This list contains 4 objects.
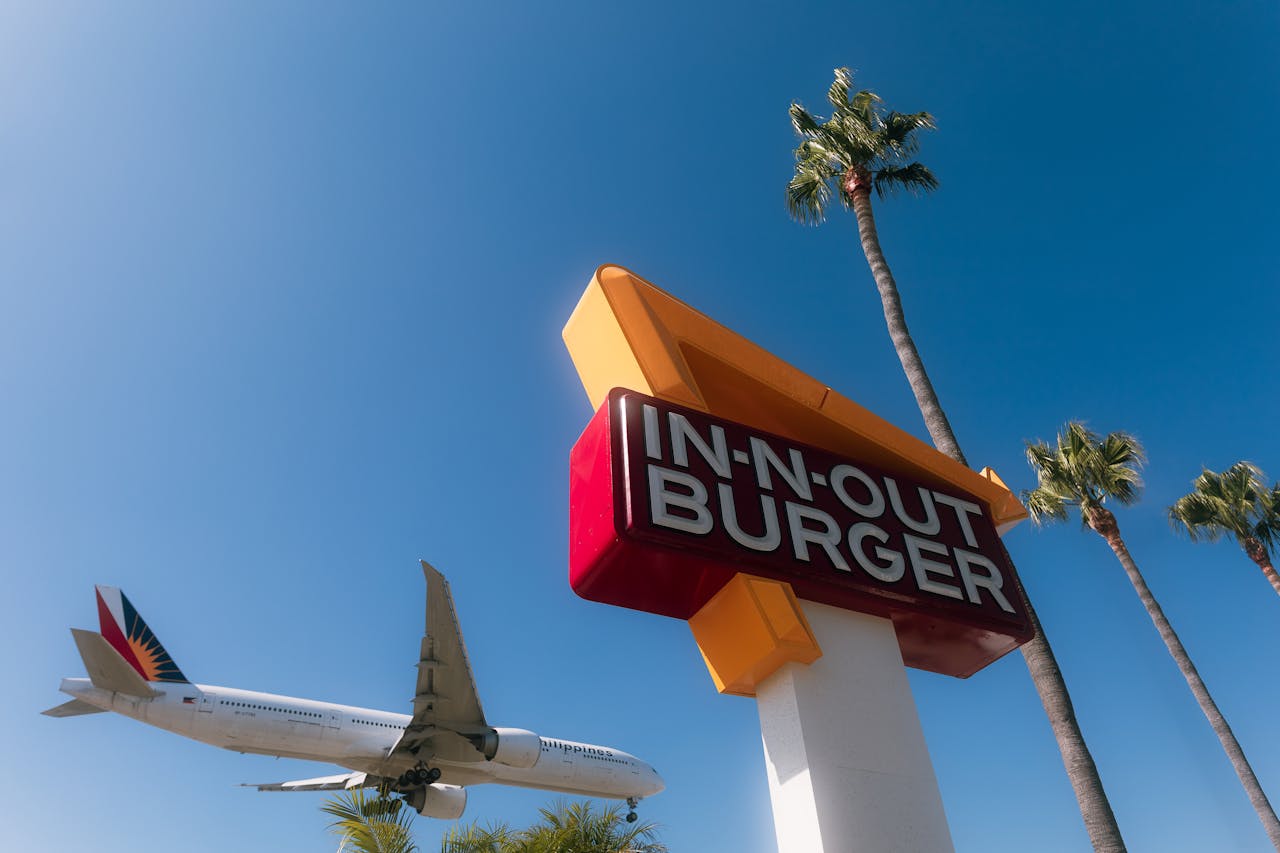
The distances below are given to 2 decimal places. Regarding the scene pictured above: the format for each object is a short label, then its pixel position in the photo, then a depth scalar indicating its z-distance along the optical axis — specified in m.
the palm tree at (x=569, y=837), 9.21
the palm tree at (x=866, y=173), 12.78
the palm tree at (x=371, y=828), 7.03
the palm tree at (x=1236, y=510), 26.31
